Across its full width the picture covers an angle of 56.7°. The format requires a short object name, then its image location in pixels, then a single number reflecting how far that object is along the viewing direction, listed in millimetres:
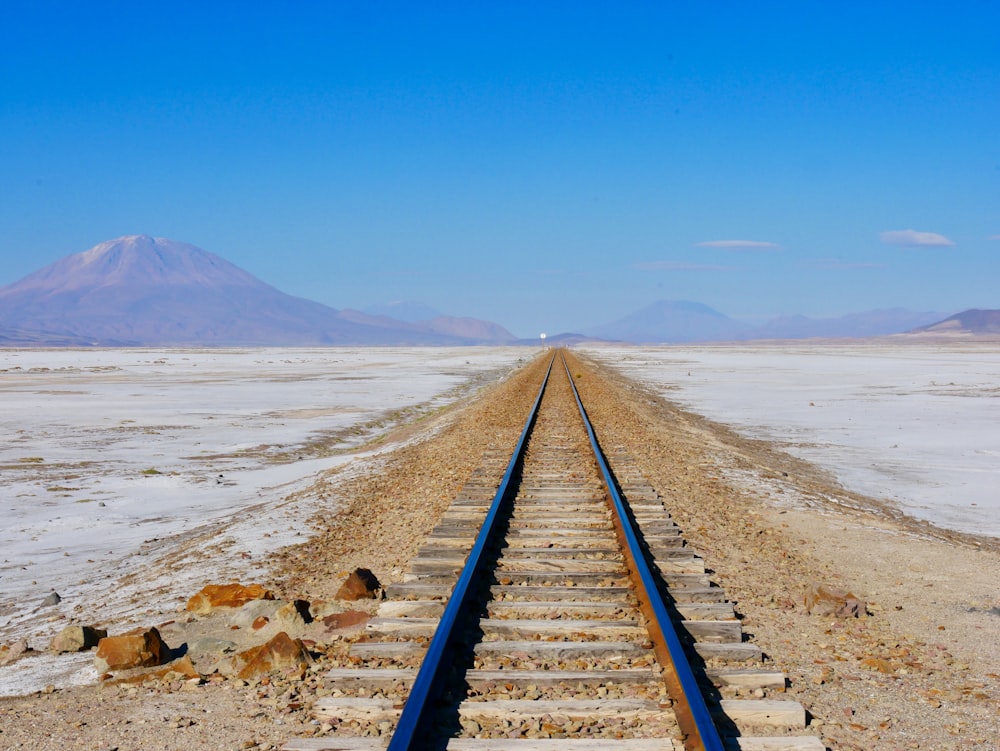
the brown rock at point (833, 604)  7027
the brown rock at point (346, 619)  6672
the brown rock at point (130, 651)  5969
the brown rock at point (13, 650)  6680
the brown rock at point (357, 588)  7312
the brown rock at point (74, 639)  6637
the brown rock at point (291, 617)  6652
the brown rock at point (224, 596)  7465
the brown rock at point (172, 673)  5773
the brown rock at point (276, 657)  5723
